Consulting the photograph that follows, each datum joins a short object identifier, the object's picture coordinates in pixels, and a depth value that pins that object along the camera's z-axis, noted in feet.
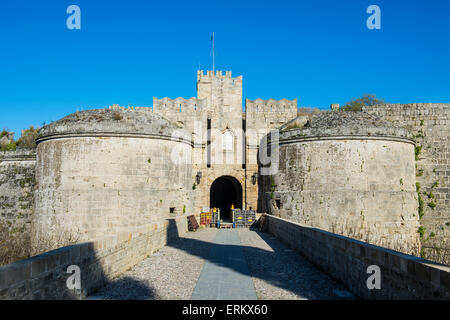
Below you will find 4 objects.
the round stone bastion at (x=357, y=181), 54.29
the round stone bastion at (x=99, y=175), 54.95
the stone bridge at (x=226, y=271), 15.44
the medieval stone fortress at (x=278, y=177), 54.75
